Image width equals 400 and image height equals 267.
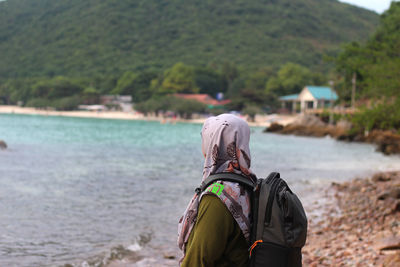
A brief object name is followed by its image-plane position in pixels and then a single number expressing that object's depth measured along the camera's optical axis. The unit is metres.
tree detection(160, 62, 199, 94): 98.00
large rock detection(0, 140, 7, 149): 24.16
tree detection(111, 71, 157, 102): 101.44
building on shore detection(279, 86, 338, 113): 73.50
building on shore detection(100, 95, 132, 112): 101.44
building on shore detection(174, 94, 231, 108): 86.56
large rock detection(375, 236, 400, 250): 5.14
